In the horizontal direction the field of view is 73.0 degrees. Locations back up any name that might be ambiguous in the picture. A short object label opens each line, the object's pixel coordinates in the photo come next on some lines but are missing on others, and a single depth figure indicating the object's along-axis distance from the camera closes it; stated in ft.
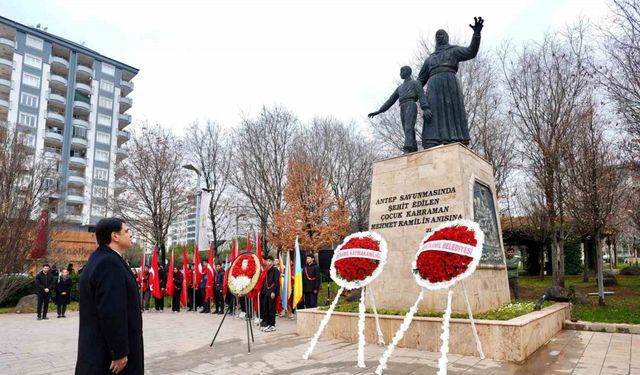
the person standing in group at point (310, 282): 44.50
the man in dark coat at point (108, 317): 10.87
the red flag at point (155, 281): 59.21
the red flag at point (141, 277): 60.90
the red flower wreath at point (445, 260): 20.15
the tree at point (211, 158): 98.17
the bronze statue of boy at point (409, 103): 35.35
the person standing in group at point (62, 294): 54.54
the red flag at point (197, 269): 59.06
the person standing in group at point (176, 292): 59.84
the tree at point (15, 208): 64.28
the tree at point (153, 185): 85.87
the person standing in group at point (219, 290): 53.98
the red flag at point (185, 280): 59.62
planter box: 22.13
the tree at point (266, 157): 91.56
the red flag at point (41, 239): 71.05
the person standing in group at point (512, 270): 46.16
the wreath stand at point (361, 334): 21.63
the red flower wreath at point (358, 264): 23.95
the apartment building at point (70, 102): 167.53
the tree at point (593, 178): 51.19
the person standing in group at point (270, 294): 36.88
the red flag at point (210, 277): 54.85
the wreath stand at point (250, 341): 26.41
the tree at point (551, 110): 56.39
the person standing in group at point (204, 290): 56.75
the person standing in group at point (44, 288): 52.49
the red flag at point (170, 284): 59.06
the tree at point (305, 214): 87.71
